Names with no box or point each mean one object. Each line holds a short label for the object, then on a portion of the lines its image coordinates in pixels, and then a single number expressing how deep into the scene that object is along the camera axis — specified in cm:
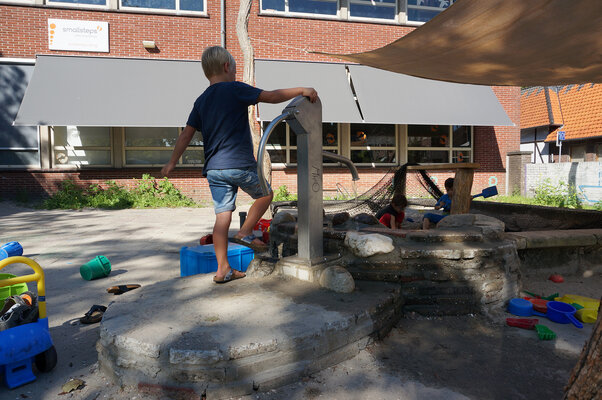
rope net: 589
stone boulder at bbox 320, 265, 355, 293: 265
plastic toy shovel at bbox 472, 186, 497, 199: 508
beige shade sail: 341
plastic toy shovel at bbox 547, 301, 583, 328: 286
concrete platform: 189
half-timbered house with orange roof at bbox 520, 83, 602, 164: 2017
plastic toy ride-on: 197
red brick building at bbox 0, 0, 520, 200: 1078
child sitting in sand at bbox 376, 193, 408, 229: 487
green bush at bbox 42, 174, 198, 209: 1058
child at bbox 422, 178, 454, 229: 516
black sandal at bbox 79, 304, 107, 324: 292
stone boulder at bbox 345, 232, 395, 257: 290
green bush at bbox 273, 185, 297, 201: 1135
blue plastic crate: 356
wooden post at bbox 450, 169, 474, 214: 488
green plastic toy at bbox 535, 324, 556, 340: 257
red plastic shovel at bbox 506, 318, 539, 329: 275
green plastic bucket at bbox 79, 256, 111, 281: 405
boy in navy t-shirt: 271
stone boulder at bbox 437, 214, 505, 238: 324
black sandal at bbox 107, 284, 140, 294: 357
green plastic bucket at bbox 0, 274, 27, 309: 262
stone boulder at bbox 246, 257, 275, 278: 302
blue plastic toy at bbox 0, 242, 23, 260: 346
